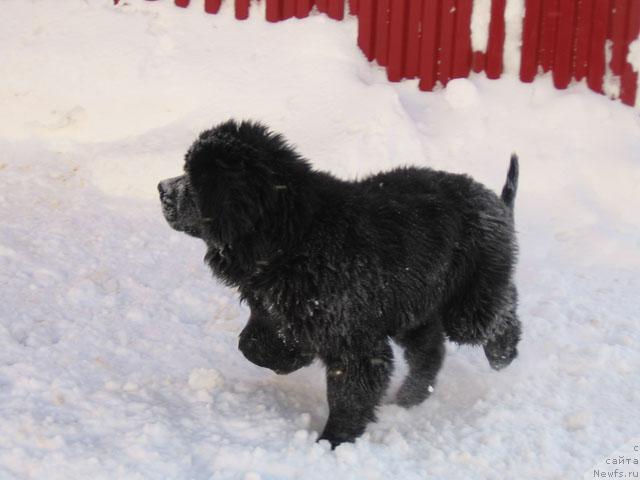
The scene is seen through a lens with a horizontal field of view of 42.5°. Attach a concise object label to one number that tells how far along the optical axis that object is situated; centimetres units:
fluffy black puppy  337
